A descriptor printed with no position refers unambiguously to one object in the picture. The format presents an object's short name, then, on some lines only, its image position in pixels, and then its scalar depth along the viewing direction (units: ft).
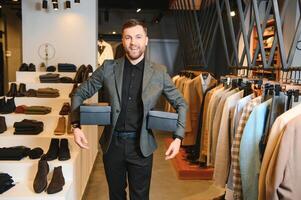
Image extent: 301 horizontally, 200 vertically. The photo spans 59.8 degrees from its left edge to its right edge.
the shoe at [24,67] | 12.78
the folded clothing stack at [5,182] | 6.07
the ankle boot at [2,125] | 7.89
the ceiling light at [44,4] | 13.63
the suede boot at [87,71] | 10.91
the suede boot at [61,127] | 7.85
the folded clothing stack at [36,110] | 8.85
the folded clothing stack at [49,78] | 11.36
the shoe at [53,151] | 6.77
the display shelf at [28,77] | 12.17
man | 5.09
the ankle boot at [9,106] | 8.78
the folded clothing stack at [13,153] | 6.83
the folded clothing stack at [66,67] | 13.26
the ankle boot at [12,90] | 10.00
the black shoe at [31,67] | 13.02
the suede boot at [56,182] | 5.96
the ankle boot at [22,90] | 10.00
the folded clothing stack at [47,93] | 10.09
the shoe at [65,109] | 8.70
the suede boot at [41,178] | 6.02
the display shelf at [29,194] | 5.83
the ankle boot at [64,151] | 6.77
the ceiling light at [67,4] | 13.81
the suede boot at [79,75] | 11.29
